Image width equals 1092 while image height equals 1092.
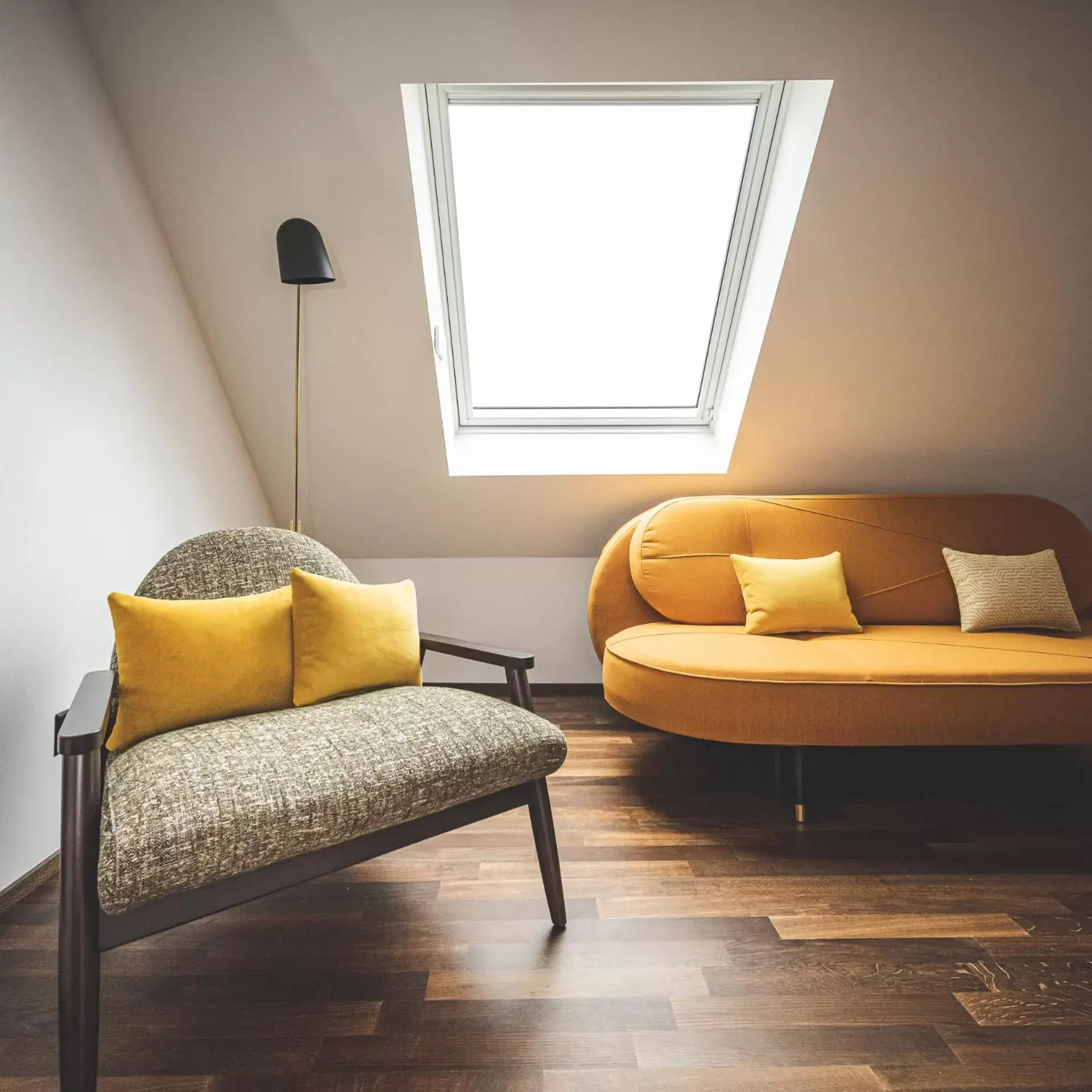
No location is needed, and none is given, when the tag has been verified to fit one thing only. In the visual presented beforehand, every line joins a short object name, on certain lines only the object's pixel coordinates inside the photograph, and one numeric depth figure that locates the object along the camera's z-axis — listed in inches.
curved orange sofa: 81.1
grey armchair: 44.1
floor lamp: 83.5
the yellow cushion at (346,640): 69.2
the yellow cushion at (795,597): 99.0
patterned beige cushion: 100.7
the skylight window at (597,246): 95.2
